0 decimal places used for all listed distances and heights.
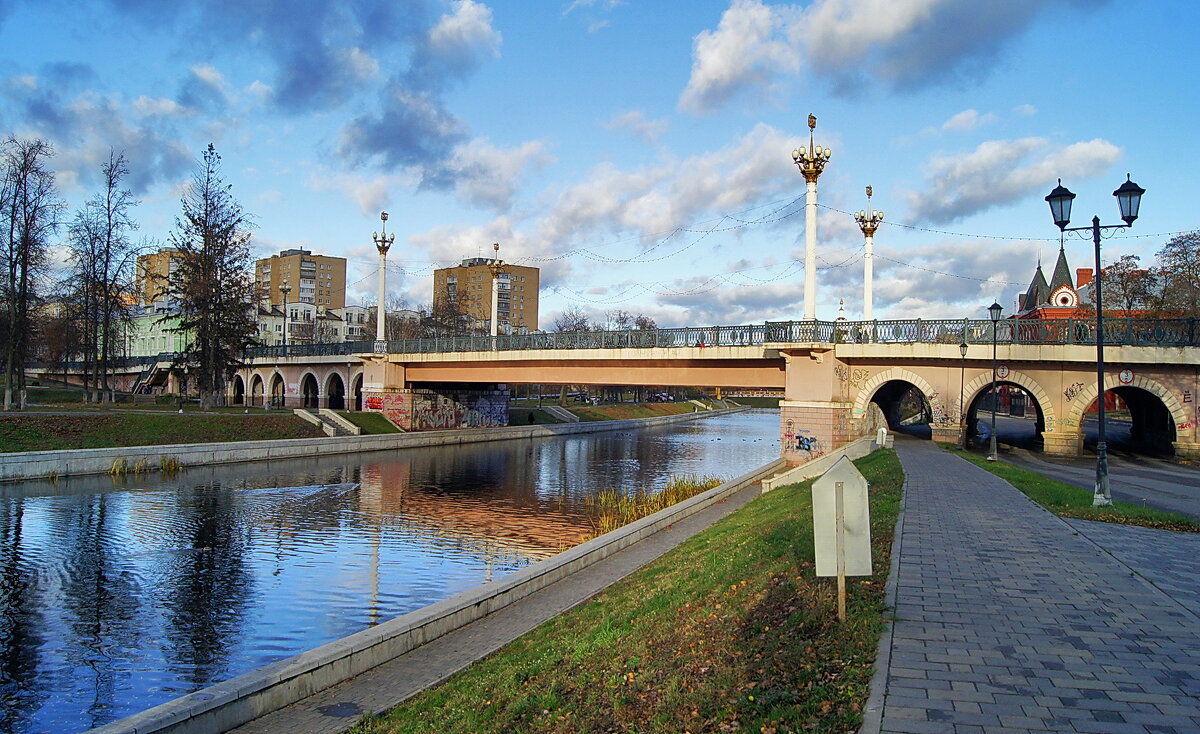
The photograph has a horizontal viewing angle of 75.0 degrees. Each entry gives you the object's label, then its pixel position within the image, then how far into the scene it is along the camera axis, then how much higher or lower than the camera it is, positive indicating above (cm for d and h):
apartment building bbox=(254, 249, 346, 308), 15512 +2068
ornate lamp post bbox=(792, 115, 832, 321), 2923 +649
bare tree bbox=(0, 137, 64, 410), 3831 +640
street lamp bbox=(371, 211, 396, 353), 5247 +708
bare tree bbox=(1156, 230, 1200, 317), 5092 +730
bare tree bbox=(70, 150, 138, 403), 4300 +644
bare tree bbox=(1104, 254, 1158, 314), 6017 +763
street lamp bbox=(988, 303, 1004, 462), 2736 +243
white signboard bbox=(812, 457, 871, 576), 712 -129
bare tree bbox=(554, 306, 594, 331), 11200 +855
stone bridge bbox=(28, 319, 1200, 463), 2661 +56
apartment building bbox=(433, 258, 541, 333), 15338 +1844
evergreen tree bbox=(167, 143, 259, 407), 4550 +503
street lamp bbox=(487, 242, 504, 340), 4975 +692
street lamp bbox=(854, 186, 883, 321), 3388 +583
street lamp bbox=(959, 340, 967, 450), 2964 -131
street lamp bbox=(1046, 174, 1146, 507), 1488 +316
